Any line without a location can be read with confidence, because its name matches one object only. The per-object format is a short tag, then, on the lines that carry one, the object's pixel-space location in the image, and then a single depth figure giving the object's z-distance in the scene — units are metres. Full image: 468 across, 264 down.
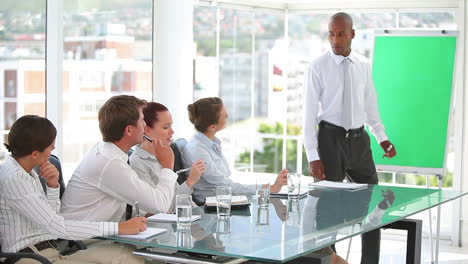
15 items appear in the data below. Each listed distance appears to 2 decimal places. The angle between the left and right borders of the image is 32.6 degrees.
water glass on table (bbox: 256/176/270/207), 3.62
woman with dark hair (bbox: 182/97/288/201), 4.38
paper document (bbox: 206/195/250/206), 3.63
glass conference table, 2.75
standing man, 5.09
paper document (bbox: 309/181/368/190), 4.41
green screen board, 6.21
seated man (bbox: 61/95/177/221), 3.32
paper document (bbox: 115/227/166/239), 2.95
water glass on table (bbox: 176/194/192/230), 3.06
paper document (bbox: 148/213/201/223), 3.27
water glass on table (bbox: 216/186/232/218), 3.27
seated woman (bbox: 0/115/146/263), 3.01
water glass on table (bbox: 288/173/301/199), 3.95
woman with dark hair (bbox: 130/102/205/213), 3.88
